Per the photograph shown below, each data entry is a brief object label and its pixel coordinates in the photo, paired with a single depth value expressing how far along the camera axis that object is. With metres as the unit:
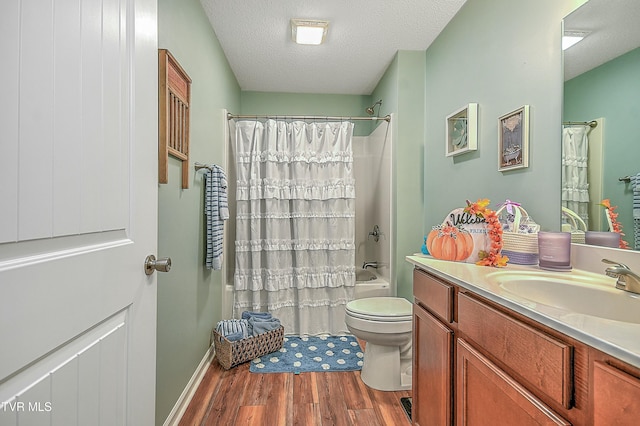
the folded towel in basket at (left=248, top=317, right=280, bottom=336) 2.44
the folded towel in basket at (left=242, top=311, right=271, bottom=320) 2.62
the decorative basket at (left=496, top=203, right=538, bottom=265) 1.39
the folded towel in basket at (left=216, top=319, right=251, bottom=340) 2.35
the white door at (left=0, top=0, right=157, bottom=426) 0.50
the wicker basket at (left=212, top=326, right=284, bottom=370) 2.25
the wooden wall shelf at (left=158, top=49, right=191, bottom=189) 1.41
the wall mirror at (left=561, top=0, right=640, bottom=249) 1.10
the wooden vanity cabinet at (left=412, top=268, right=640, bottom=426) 0.62
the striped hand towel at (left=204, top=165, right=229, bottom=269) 2.14
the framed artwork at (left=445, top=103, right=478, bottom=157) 1.97
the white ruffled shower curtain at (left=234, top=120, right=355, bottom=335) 2.79
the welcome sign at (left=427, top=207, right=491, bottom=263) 1.50
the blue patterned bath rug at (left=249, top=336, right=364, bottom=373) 2.28
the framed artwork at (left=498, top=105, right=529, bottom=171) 1.55
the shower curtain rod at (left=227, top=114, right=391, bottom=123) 2.80
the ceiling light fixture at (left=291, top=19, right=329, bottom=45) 2.26
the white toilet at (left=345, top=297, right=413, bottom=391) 1.97
